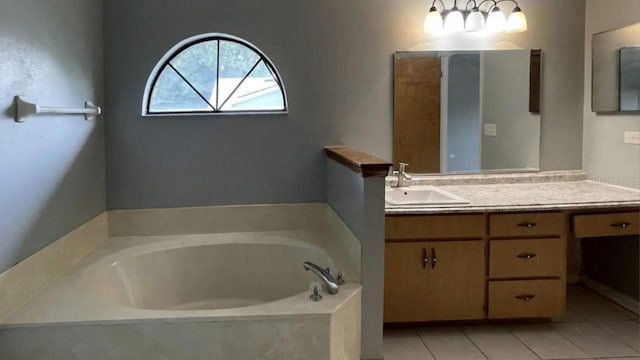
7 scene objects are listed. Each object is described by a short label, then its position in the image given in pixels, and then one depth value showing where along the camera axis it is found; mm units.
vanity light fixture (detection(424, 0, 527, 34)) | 3645
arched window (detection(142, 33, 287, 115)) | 3717
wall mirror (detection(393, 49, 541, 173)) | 3742
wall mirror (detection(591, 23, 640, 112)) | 3373
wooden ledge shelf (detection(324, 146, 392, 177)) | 2592
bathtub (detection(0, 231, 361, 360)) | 2221
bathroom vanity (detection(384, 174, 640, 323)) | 3105
